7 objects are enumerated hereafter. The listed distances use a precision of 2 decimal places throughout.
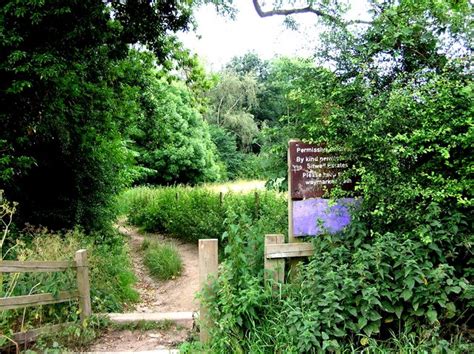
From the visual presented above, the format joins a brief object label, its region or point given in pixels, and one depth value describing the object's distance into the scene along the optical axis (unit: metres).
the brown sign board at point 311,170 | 4.66
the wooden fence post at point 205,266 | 4.34
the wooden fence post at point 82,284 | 5.14
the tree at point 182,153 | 26.86
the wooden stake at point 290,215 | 4.66
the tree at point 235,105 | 36.88
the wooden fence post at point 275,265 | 4.36
